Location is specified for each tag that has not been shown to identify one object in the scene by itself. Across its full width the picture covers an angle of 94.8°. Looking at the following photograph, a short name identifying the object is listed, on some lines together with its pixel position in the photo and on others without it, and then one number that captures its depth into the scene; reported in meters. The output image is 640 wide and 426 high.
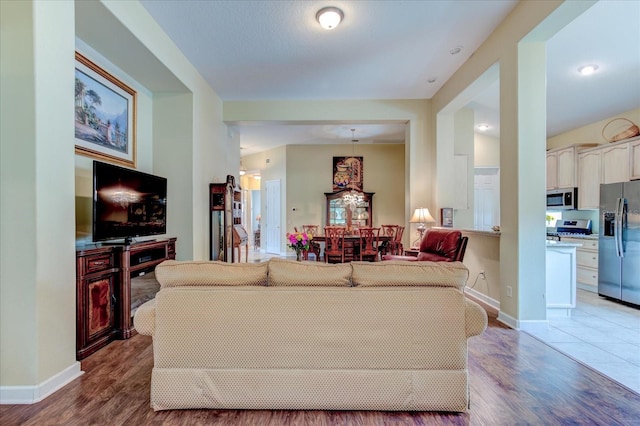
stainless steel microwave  5.12
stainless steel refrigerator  3.81
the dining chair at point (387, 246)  6.06
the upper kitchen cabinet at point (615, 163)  4.27
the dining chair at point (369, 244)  5.91
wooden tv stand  2.37
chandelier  7.84
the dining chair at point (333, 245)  5.79
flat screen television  2.56
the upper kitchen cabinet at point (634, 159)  4.10
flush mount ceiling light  2.94
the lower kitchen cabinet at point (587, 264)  4.48
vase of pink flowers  3.57
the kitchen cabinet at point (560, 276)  3.28
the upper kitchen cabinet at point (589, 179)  4.72
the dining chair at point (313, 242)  6.21
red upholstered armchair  3.65
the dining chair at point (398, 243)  6.07
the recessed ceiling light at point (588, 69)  3.82
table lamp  4.95
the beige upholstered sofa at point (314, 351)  1.70
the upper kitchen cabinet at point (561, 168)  5.12
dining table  5.93
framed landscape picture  2.89
